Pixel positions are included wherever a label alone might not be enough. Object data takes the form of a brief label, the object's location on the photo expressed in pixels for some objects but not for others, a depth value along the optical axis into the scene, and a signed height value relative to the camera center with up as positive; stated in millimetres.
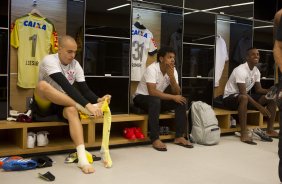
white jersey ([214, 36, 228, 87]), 4891 +323
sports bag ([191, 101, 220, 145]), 3664 -533
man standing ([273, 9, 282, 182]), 1933 +170
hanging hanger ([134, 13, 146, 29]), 4234 +693
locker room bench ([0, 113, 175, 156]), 2917 -604
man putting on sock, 2664 -157
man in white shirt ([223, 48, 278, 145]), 4039 -209
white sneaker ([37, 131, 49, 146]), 3039 -590
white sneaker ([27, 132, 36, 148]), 2969 -588
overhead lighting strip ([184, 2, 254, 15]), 4446 +1039
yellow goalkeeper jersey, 3416 +344
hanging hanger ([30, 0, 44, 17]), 3502 +678
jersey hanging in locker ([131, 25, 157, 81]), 4164 +356
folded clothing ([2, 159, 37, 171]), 2516 -693
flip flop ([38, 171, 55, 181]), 2316 -719
